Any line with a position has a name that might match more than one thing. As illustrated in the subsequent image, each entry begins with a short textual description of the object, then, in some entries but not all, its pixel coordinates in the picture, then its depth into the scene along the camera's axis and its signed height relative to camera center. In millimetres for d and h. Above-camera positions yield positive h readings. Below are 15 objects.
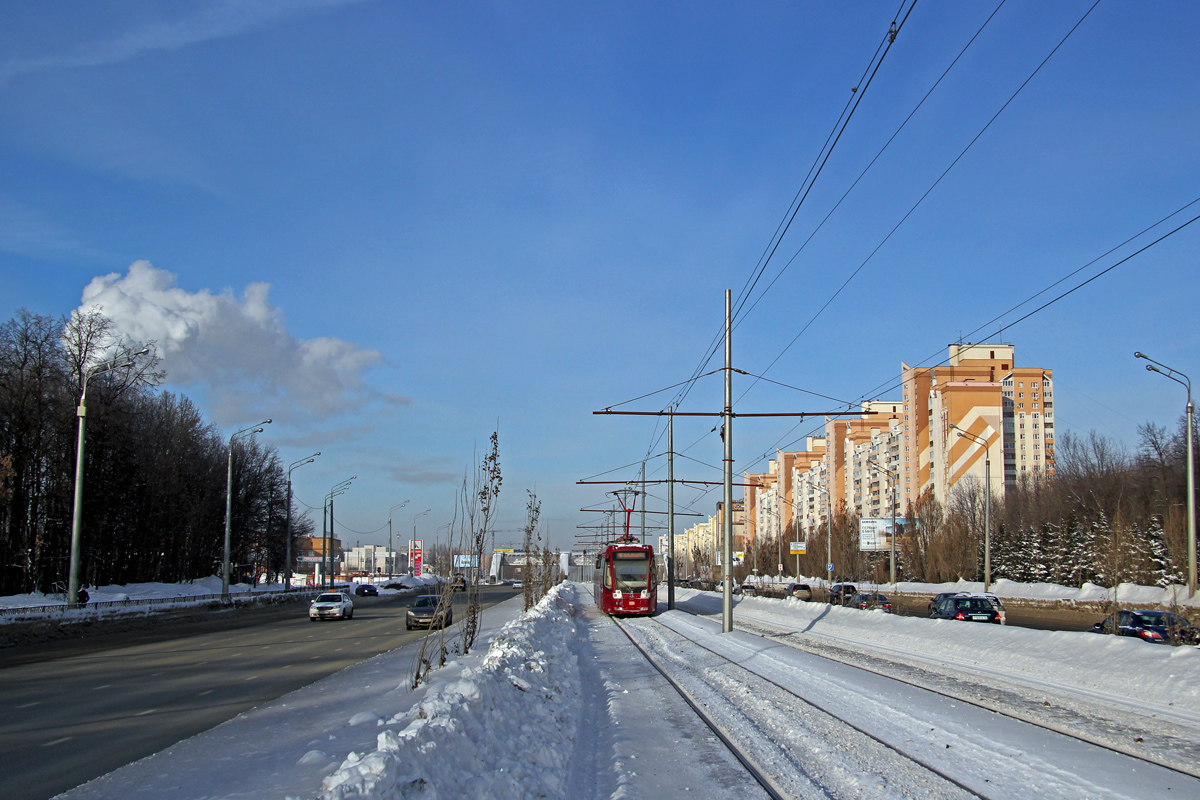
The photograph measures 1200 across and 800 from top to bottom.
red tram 39375 -3713
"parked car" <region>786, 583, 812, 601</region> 62106 -6780
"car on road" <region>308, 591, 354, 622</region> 40719 -5306
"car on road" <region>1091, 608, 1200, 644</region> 23953 -3539
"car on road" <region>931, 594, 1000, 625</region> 31594 -4056
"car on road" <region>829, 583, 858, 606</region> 50156 -5697
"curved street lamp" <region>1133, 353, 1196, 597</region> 29562 -441
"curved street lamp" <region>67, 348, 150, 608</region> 29797 -1111
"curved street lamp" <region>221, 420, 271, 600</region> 48012 -4230
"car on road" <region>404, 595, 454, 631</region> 33250 -4549
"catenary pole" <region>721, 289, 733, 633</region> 27422 +520
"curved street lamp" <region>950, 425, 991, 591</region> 44522 -1976
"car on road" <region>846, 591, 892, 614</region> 43094 -5142
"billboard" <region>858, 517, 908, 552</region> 75812 -2912
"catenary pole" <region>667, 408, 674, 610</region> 40625 +21
